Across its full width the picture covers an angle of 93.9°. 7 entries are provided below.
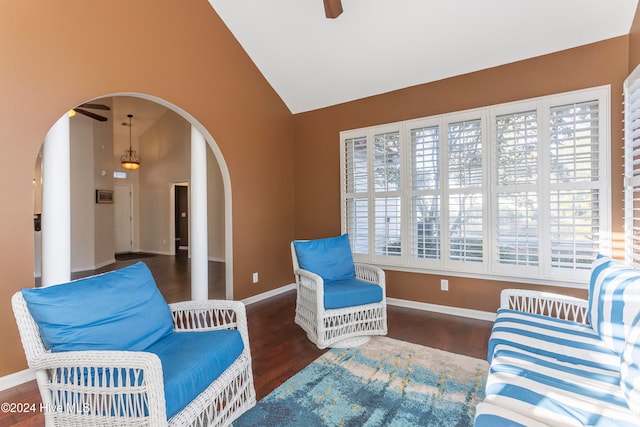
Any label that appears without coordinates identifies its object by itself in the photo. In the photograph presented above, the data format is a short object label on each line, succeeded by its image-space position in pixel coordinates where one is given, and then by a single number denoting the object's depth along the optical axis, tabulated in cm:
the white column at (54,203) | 226
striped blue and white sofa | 108
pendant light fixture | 740
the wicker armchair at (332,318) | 256
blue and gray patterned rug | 168
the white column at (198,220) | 337
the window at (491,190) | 263
